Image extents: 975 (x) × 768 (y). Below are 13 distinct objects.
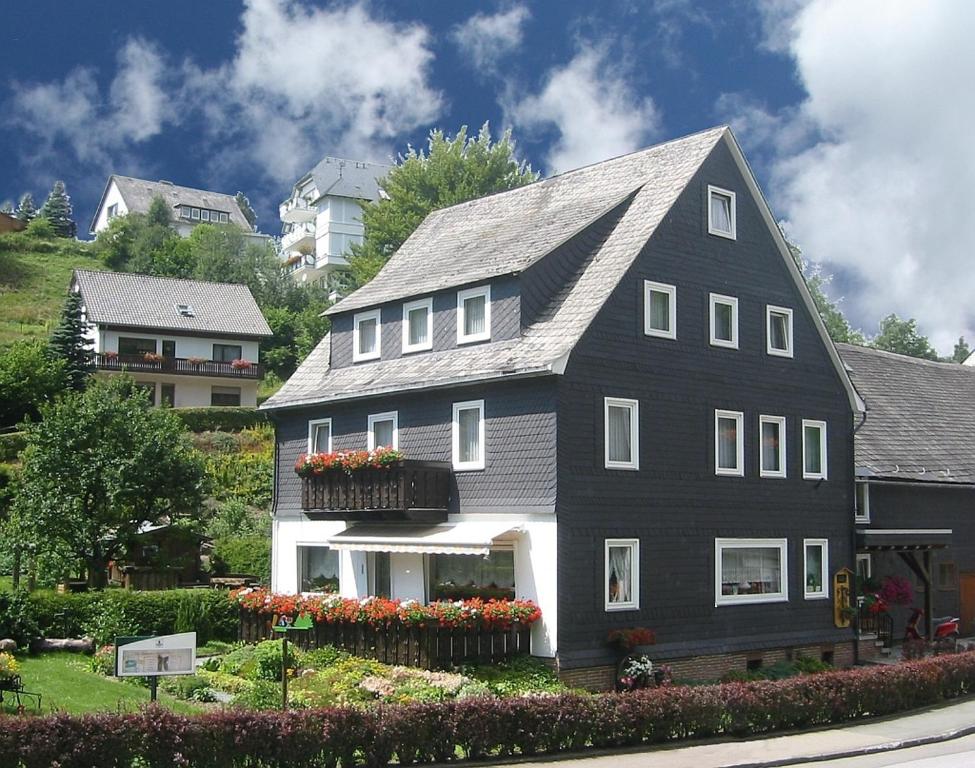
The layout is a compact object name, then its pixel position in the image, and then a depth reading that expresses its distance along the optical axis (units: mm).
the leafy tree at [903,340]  88750
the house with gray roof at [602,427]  27094
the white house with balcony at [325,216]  113000
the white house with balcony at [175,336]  71250
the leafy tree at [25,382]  59375
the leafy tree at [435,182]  65875
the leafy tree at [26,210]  139375
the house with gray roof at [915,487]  35438
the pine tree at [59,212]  129125
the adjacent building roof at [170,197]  134750
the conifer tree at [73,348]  63938
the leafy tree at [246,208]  159550
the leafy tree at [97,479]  35625
